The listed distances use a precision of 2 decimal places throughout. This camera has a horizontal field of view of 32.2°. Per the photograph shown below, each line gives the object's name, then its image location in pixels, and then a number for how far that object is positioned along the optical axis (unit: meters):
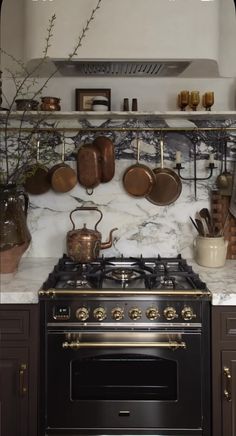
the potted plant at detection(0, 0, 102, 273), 1.63
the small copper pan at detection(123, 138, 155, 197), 1.97
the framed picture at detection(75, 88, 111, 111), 1.97
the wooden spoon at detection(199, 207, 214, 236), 1.93
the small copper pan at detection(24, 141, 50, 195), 1.98
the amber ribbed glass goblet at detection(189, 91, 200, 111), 1.87
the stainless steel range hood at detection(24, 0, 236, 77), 1.64
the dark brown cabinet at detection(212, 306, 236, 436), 1.47
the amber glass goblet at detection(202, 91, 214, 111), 1.86
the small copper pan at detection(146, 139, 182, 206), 1.98
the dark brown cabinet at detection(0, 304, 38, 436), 1.47
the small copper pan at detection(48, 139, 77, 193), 1.97
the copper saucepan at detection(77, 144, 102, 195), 1.92
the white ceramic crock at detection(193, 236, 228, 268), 1.83
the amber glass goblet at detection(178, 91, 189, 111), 1.87
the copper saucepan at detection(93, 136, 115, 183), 1.95
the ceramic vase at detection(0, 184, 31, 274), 1.61
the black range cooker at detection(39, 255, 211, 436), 1.47
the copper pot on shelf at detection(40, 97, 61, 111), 1.83
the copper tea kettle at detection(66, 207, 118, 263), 1.72
